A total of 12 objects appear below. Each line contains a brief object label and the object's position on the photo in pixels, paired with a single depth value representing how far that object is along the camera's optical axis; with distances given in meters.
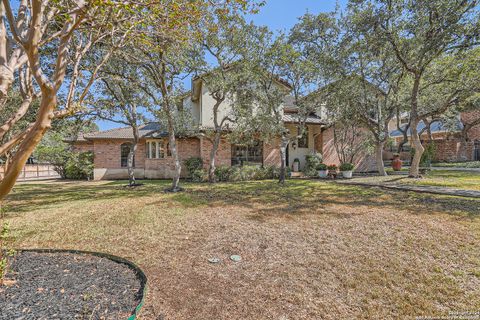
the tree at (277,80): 11.23
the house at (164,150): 17.27
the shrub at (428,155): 19.92
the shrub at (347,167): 15.32
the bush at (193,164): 15.99
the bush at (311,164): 17.22
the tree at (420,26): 9.55
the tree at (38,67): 2.49
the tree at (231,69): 10.93
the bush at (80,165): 17.64
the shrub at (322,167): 16.22
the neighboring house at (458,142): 23.23
